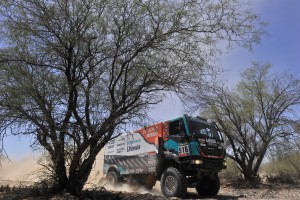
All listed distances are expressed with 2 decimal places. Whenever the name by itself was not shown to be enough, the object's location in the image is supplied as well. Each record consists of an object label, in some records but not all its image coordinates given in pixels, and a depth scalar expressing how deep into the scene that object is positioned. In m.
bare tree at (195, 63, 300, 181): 13.10
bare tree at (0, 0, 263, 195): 6.11
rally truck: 8.03
